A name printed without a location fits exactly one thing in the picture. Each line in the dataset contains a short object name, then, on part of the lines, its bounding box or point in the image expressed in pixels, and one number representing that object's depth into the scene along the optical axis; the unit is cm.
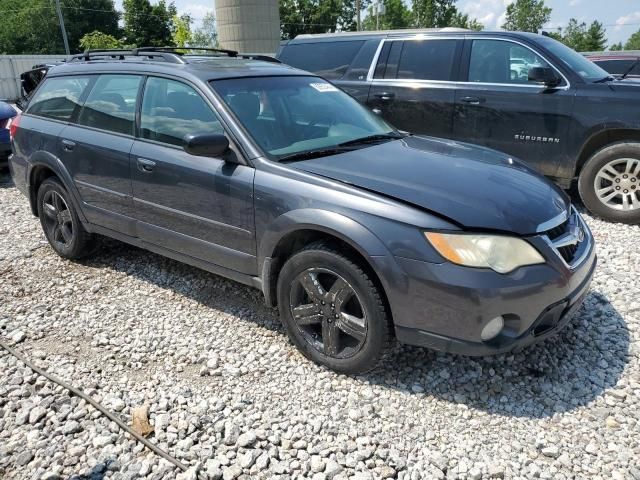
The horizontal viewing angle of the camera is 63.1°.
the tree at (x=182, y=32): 4422
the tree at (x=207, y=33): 7136
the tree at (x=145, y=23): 5500
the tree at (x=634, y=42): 9530
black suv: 510
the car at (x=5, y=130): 758
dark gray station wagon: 251
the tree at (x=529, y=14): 6906
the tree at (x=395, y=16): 6719
